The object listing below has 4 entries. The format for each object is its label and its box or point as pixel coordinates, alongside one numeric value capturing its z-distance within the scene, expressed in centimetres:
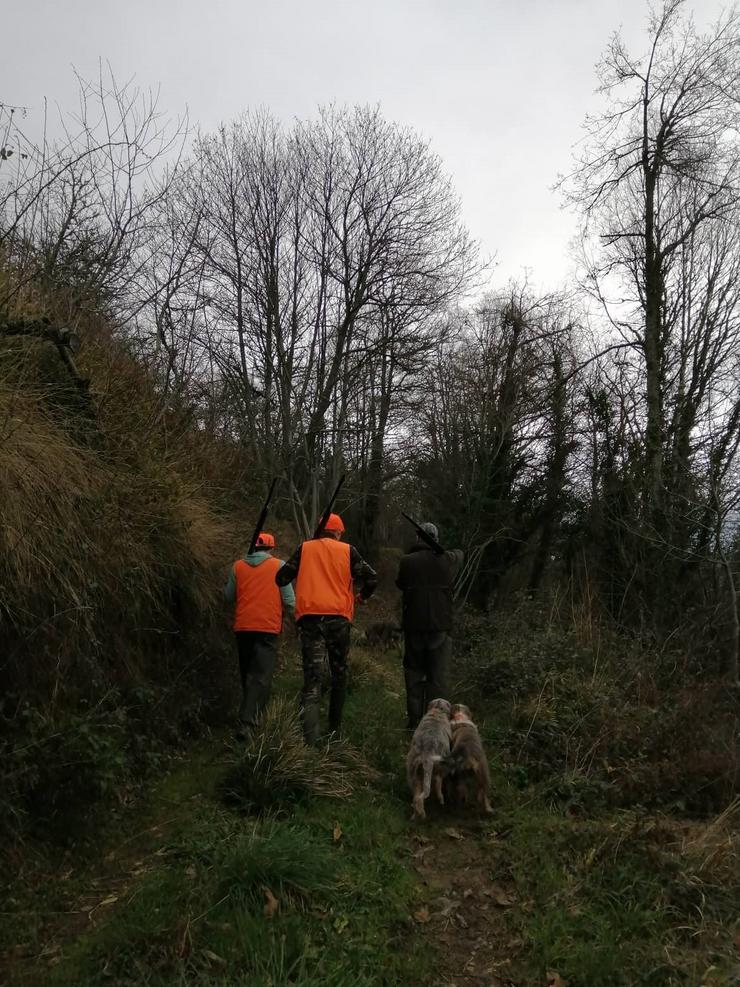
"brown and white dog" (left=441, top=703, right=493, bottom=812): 511
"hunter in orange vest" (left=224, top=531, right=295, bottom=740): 619
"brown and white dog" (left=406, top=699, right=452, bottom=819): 503
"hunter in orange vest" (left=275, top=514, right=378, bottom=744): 608
